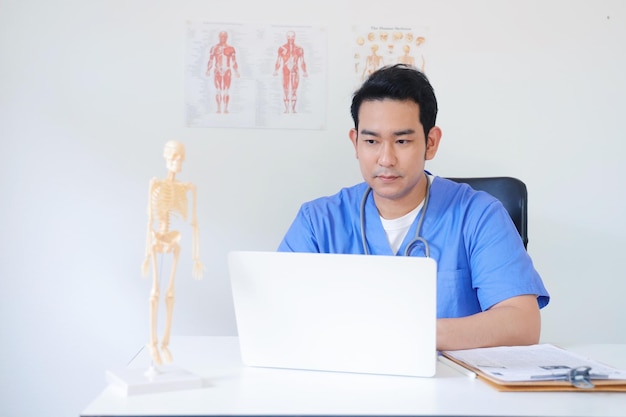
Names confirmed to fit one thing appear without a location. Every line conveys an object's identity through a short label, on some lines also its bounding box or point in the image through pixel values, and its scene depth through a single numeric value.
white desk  0.98
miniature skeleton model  1.13
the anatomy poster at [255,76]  2.42
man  1.71
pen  1.21
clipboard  1.14
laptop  1.12
